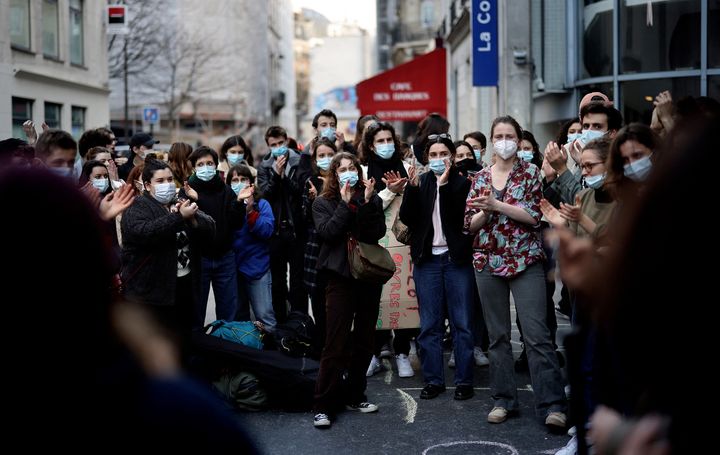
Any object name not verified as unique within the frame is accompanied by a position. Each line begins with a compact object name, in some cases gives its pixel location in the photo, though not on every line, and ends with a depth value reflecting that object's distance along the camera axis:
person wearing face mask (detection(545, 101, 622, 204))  6.18
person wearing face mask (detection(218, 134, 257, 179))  9.47
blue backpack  7.36
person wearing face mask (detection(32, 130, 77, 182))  6.36
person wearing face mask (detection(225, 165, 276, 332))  8.80
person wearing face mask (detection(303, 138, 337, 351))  7.32
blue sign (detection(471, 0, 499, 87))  16.95
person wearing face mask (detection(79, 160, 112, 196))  7.81
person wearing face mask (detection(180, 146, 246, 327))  8.32
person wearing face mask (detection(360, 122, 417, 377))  8.02
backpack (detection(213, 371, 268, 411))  7.04
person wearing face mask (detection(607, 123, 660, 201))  4.36
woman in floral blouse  6.38
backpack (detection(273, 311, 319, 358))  7.29
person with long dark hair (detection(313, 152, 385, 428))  6.61
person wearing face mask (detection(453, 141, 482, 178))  8.29
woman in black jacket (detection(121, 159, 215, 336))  6.80
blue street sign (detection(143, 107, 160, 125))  28.94
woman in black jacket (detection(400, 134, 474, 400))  7.15
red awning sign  23.34
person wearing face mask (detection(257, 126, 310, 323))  9.27
